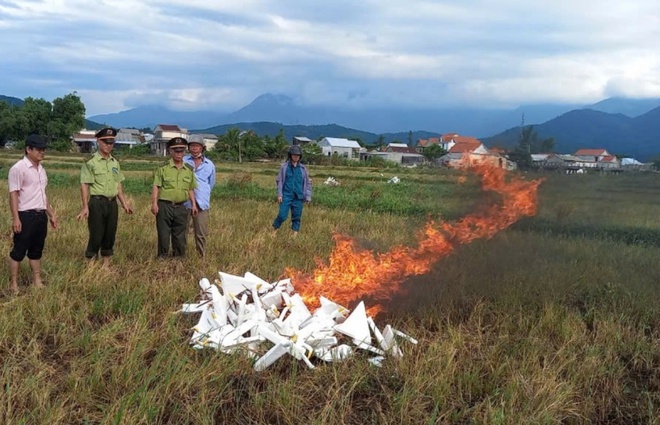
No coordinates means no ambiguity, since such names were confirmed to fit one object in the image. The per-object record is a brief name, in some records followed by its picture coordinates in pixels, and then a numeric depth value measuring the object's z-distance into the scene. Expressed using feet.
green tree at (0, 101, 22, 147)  184.34
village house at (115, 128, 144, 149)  283.63
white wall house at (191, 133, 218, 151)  289.53
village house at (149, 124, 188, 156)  256.52
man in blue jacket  30.32
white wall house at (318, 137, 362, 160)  277.23
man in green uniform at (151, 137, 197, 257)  22.49
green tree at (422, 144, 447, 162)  196.53
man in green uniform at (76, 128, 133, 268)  20.11
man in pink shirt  17.33
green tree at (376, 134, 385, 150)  314.02
